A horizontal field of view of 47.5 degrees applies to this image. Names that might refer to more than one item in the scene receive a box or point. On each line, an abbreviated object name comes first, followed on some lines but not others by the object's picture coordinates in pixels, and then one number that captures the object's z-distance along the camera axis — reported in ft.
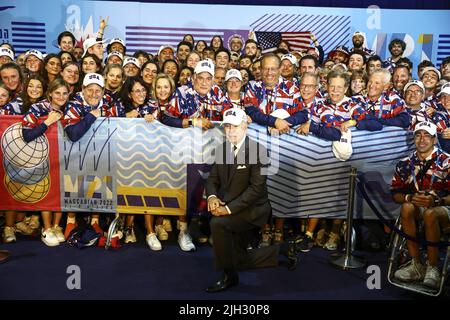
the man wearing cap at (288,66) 23.91
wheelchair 14.64
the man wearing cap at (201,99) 18.63
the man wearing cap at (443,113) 19.45
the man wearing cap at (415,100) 19.57
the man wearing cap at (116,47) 28.22
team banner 17.87
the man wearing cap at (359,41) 32.53
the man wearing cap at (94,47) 25.88
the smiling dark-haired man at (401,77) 22.63
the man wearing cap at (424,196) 14.96
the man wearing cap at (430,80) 22.79
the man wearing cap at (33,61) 23.12
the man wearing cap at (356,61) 25.17
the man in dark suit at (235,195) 14.98
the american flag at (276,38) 38.58
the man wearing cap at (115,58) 24.25
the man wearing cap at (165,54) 28.94
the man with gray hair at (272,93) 18.92
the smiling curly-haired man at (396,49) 30.37
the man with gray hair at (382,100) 18.79
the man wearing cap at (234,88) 19.39
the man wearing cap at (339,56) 29.78
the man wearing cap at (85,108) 17.70
